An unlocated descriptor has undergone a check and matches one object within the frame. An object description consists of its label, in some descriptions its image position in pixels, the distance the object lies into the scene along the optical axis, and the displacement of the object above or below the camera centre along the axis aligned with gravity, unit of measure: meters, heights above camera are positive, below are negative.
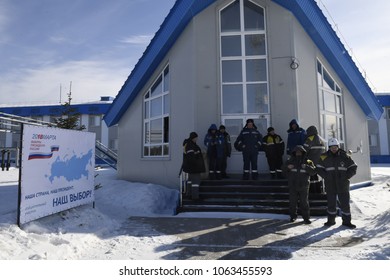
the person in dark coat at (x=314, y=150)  7.28 +0.23
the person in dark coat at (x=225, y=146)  8.21 +0.40
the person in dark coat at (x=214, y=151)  8.12 +0.25
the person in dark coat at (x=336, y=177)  5.77 -0.38
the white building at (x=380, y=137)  31.47 +2.44
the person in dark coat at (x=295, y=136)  7.80 +0.65
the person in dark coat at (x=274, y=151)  8.14 +0.24
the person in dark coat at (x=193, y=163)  7.25 -0.09
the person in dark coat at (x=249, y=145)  7.95 +0.41
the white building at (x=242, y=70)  9.12 +3.12
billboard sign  4.81 -0.21
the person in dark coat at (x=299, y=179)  6.03 -0.44
